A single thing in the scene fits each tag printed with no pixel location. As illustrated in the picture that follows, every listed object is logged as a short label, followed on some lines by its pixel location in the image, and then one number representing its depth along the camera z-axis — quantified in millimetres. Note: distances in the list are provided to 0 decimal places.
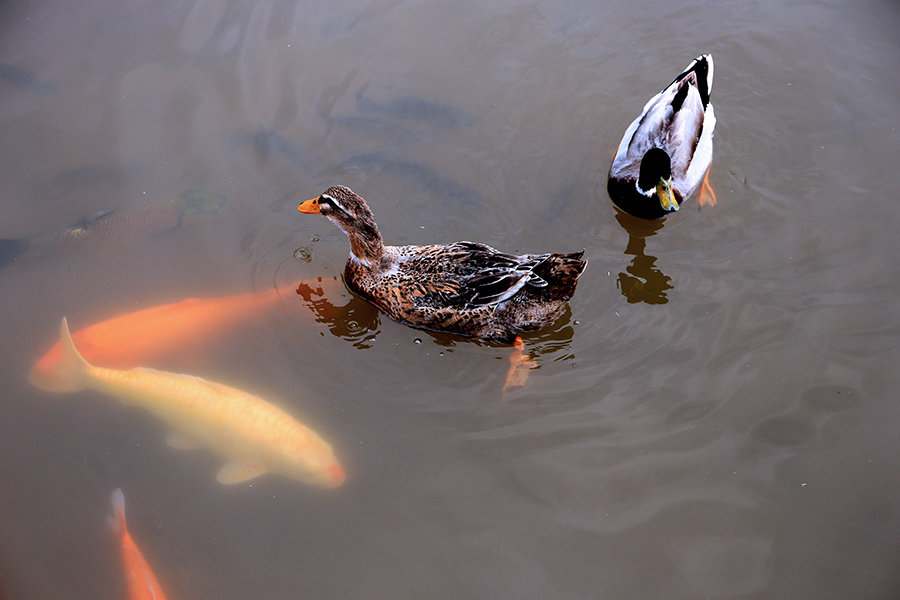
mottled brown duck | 5113
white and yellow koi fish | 4613
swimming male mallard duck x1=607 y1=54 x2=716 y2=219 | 6168
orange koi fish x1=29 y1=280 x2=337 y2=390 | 5270
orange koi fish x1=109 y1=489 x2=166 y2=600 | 4164
